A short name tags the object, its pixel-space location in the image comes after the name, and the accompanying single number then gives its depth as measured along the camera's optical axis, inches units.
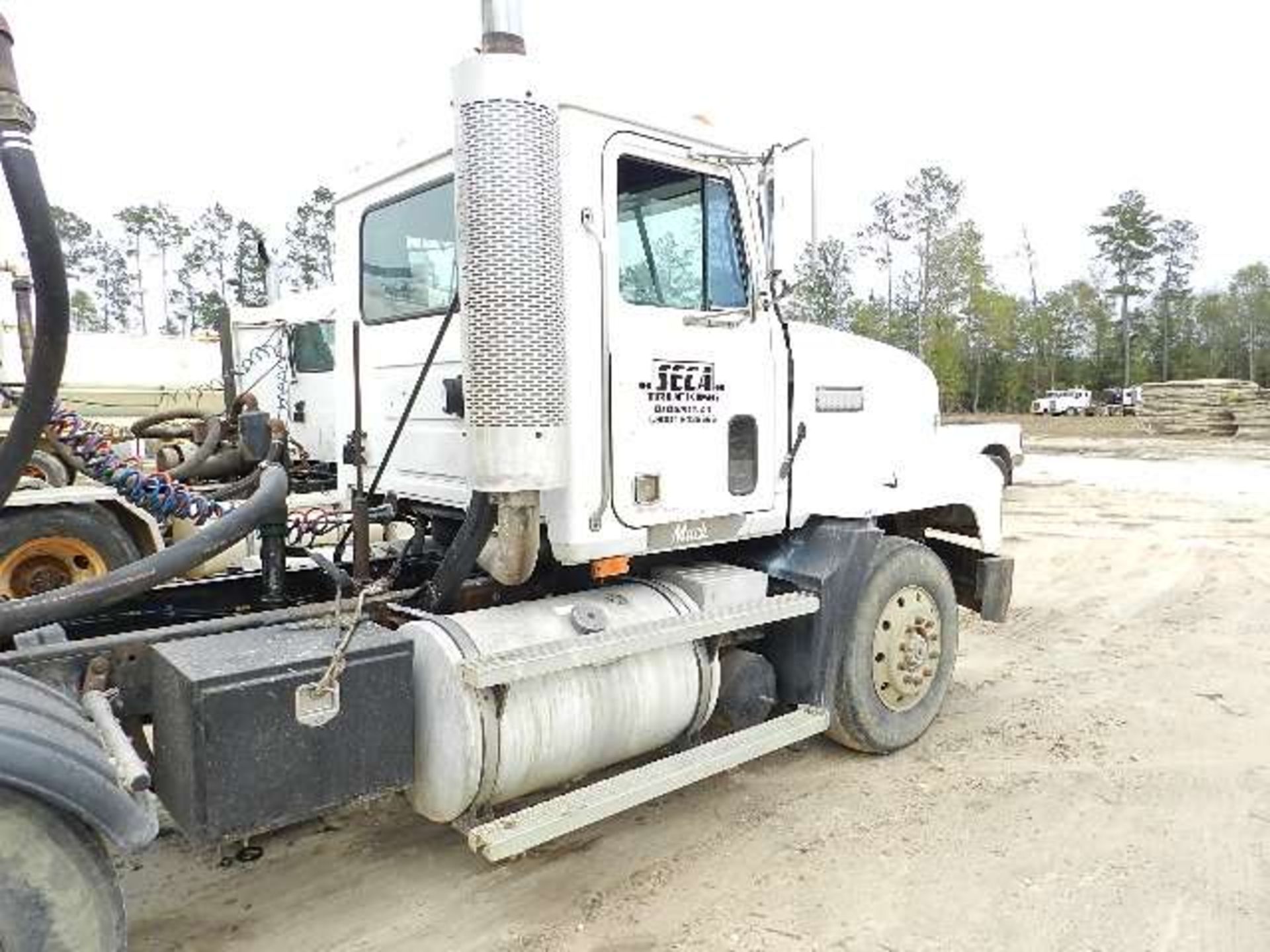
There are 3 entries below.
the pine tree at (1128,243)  2352.4
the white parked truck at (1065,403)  1985.7
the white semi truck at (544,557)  111.0
